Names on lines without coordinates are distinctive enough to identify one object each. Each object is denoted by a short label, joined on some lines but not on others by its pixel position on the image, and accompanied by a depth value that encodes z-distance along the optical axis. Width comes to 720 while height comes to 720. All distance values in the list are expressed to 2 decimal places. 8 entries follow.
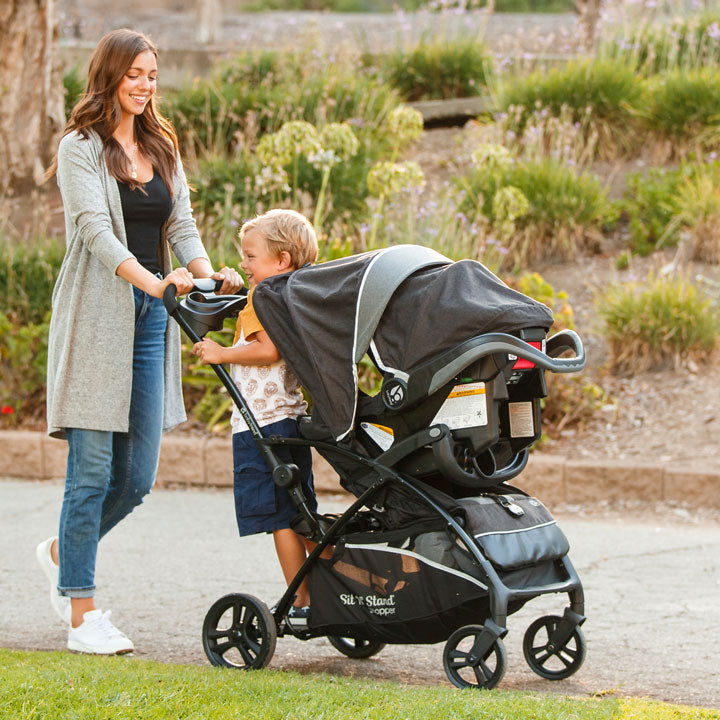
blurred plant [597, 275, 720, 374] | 15.23
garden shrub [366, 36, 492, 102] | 25.72
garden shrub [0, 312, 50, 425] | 15.22
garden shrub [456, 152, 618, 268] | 18.33
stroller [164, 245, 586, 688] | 6.91
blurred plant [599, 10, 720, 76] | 23.09
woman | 7.94
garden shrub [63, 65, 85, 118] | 22.11
